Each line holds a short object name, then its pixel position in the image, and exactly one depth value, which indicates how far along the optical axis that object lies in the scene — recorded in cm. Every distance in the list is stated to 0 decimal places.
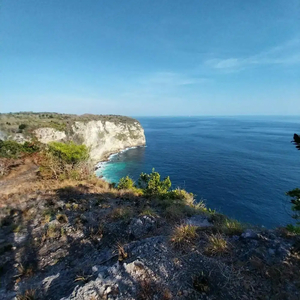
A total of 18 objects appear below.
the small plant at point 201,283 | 400
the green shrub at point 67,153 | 1731
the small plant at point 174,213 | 852
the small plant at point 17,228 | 766
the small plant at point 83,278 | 435
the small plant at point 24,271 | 514
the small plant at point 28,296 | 400
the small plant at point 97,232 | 686
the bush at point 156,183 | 2273
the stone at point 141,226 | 707
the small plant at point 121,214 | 837
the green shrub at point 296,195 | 443
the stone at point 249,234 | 548
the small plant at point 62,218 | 816
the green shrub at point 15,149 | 1916
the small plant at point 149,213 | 834
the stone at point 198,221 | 824
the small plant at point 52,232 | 710
